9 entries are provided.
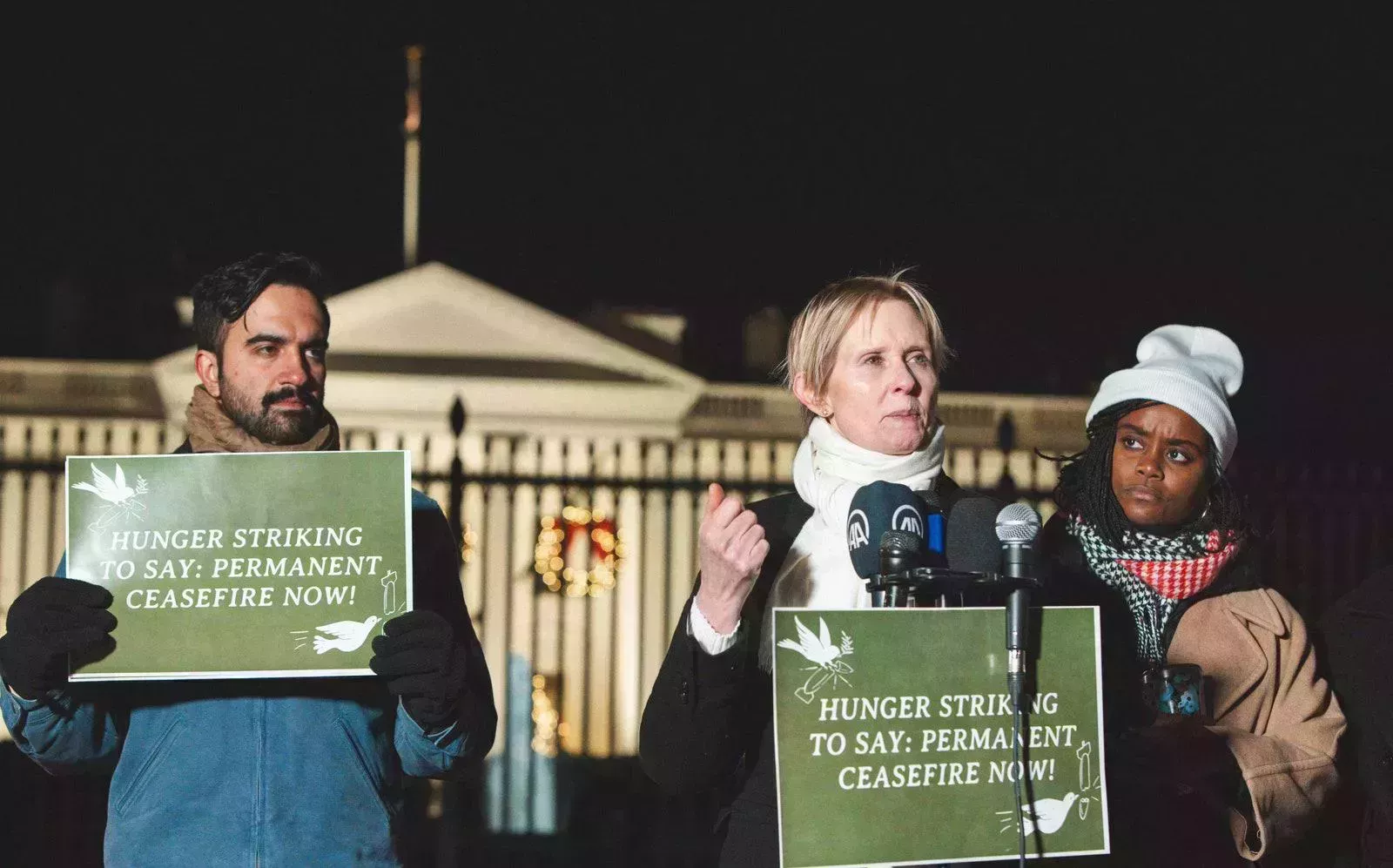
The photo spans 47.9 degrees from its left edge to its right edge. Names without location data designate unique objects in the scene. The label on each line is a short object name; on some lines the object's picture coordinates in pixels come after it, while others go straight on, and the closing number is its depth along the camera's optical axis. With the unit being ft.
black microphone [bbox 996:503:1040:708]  8.75
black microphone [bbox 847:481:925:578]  9.12
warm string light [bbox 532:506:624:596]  63.46
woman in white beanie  10.88
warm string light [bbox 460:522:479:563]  59.22
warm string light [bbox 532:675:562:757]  63.10
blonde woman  9.60
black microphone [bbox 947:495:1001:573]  9.20
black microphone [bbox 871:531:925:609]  8.80
